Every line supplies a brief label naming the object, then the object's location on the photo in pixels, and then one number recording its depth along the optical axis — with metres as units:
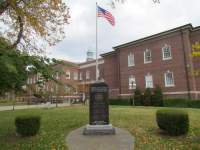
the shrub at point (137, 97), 33.48
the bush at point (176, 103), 28.62
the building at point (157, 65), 30.47
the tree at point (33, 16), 14.02
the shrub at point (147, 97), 32.16
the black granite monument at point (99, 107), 10.37
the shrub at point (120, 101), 35.87
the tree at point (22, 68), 7.15
